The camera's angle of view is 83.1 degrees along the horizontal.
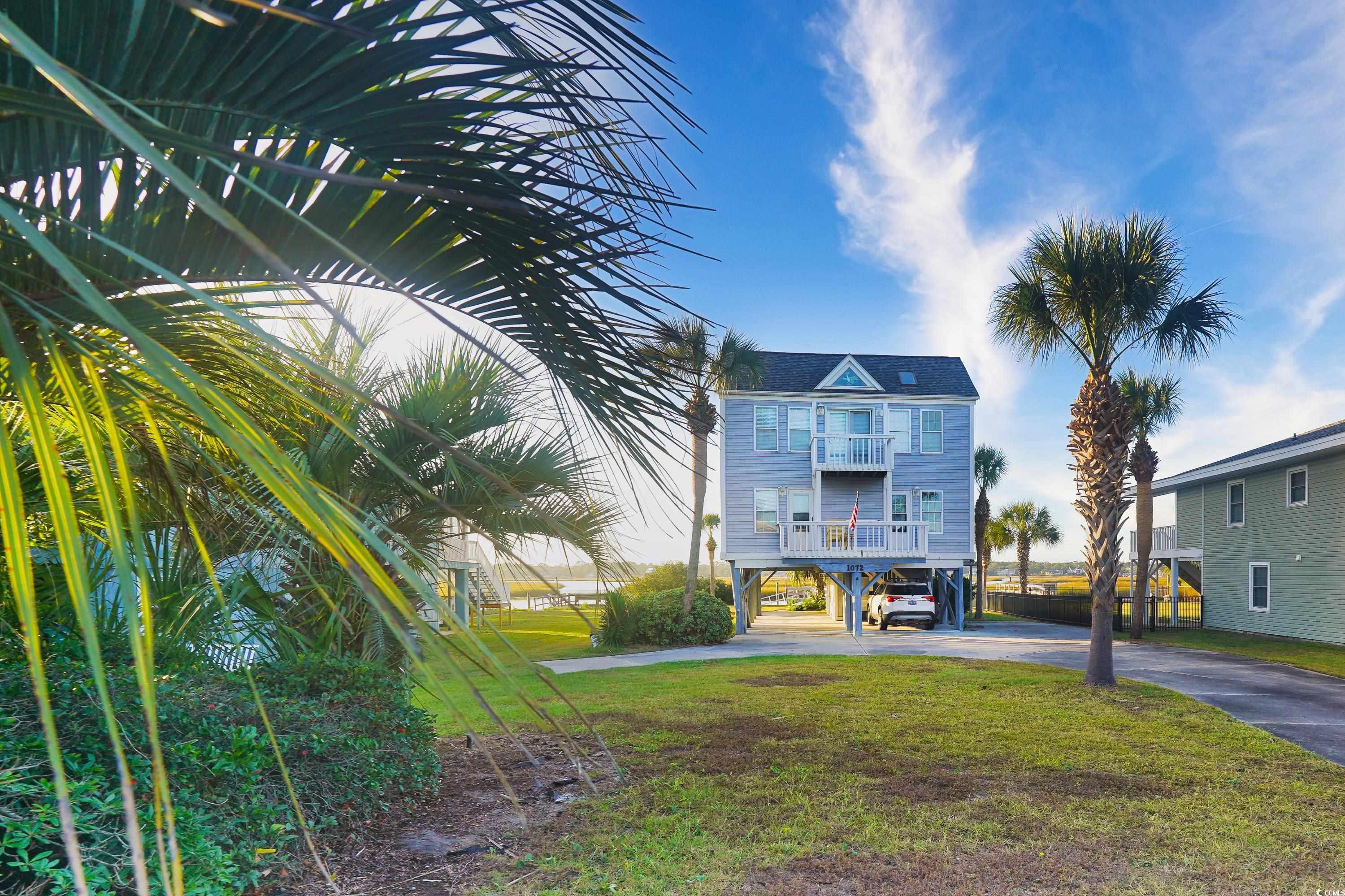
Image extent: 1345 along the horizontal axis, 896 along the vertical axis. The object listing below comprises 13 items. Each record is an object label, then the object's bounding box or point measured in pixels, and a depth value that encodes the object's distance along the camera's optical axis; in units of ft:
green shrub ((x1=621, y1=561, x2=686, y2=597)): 72.90
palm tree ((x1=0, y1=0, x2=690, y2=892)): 2.19
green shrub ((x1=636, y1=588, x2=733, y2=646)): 55.83
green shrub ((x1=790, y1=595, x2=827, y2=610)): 115.65
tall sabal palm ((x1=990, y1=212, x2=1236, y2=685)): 32.73
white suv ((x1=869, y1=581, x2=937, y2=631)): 68.85
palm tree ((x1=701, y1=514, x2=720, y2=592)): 98.94
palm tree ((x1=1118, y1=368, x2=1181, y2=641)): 60.23
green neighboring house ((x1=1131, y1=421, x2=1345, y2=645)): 55.21
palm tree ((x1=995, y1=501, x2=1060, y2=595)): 123.02
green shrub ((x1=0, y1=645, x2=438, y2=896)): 7.56
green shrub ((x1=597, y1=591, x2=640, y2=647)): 50.29
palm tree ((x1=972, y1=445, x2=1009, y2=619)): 99.09
